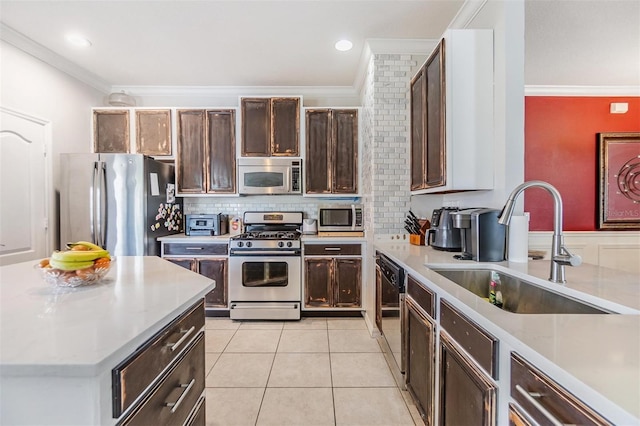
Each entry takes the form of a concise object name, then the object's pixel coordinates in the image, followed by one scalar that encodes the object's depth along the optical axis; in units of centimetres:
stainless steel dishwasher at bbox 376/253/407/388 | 196
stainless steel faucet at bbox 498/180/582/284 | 124
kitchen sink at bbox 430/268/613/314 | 121
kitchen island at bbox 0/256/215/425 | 65
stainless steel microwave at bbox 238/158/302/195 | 358
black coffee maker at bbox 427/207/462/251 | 223
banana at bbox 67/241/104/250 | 129
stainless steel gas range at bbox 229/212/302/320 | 327
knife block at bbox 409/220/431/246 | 262
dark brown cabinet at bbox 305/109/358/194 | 357
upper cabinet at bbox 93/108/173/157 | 361
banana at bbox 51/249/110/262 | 112
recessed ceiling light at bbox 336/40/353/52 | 284
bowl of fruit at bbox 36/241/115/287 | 112
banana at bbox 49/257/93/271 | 112
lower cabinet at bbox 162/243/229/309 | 336
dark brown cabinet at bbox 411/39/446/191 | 208
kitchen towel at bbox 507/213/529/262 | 179
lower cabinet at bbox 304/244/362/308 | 333
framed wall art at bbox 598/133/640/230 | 359
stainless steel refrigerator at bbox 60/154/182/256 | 302
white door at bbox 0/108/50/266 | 260
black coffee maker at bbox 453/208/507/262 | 183
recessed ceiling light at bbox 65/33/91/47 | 275
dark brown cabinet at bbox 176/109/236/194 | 361
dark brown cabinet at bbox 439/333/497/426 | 95
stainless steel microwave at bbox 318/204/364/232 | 355
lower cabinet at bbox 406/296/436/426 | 147
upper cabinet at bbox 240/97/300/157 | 359
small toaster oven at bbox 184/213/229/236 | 361
